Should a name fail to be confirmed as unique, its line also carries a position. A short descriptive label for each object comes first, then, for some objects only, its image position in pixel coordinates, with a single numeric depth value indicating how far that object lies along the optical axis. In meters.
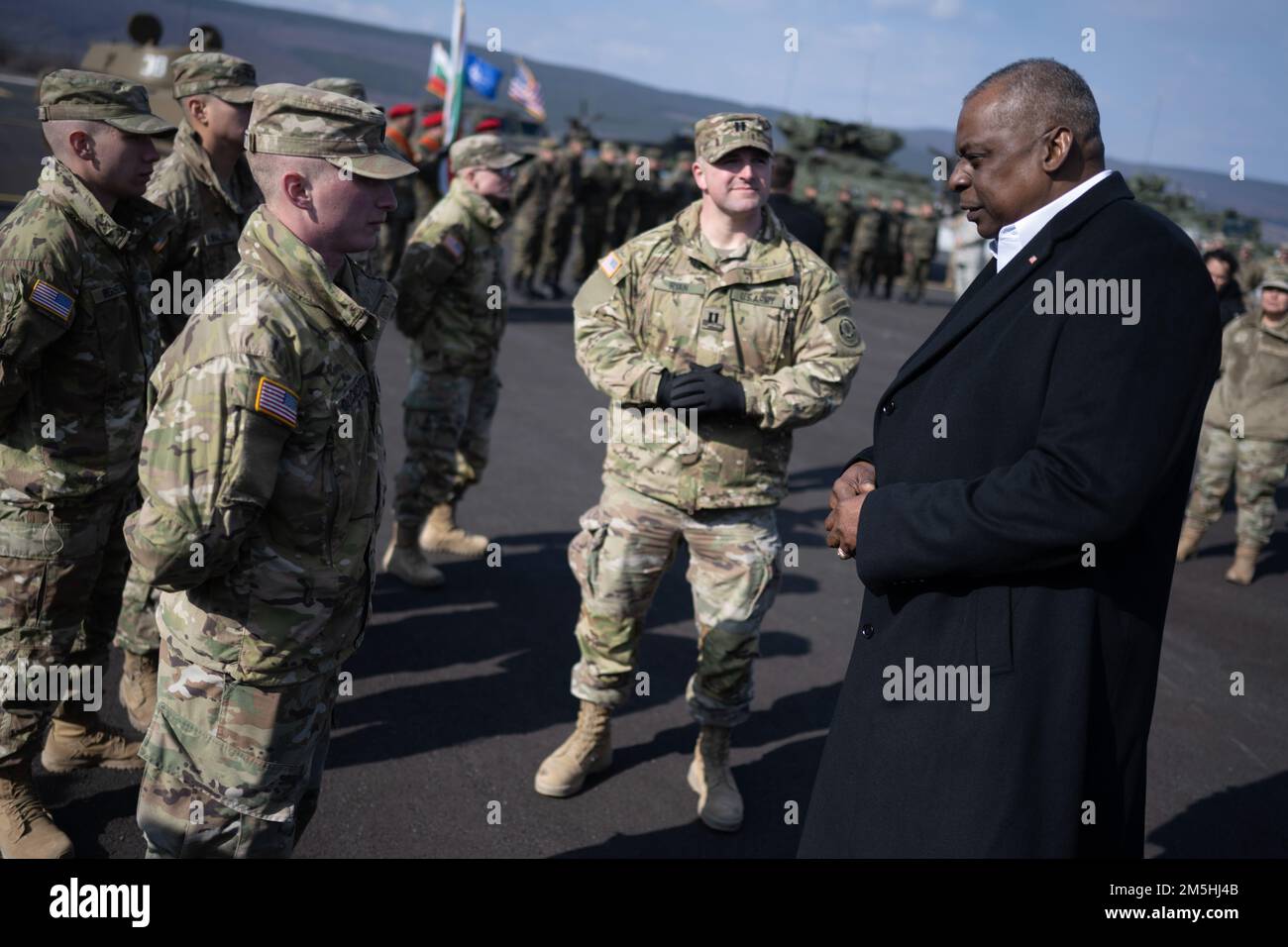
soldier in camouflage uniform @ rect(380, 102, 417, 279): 11.25
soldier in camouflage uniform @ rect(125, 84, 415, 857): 2.35
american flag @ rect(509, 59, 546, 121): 19.84
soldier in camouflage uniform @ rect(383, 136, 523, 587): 5.76
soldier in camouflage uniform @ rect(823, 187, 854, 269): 21.25
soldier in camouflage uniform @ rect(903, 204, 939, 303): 20.98
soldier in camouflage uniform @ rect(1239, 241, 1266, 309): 14.80
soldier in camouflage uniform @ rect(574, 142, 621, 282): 16.92
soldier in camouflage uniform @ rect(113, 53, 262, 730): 4.23
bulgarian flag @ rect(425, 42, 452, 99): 15.40
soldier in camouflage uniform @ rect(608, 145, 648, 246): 18.55
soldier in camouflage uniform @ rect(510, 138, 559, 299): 15.78
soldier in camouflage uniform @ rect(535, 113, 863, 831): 3.82
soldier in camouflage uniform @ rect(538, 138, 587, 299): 16.20
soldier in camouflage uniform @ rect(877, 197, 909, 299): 21.08
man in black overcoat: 1.92
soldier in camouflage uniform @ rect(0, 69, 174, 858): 3.32
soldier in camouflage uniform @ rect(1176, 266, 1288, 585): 7.31
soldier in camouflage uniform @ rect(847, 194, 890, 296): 20.59
